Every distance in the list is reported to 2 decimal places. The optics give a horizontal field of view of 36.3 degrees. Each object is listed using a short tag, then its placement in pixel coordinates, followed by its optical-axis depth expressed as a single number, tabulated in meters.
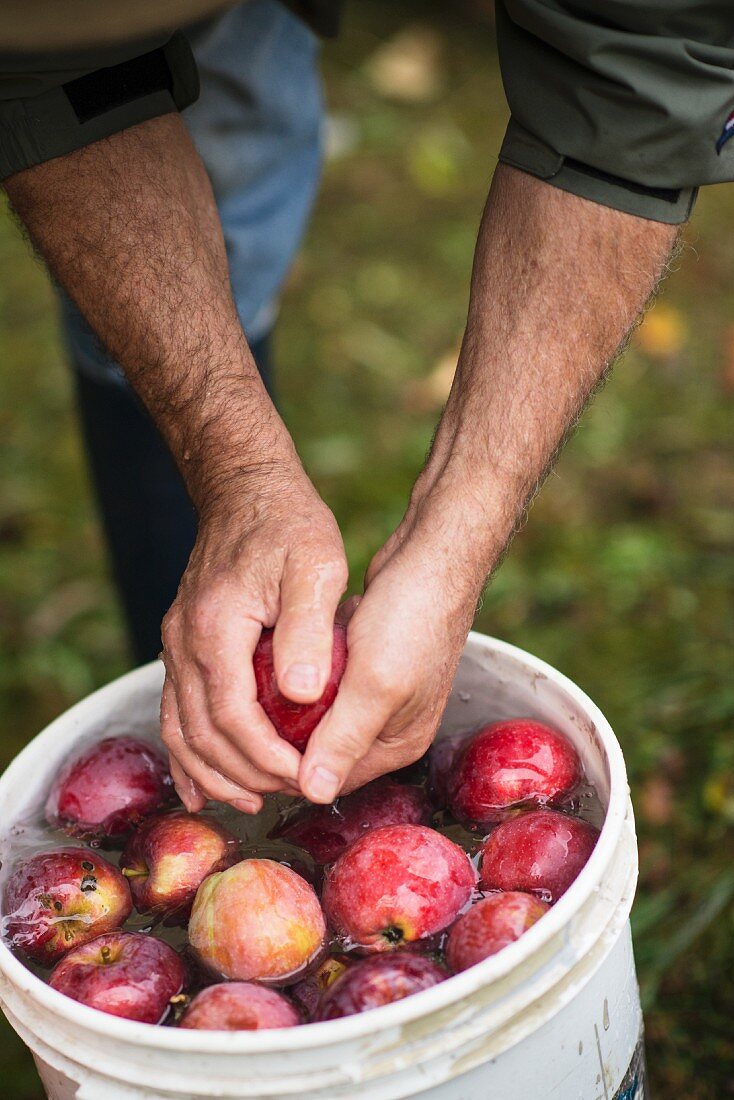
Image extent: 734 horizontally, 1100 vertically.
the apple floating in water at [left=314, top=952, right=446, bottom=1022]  1.15
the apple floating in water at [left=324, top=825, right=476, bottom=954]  1.27
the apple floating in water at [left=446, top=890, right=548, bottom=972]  1.20
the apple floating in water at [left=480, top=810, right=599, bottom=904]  1.30
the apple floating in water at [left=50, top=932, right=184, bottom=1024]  1.19
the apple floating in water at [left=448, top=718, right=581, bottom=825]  1.44
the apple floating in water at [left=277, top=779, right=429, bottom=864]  1.44
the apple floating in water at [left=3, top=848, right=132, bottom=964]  1.33
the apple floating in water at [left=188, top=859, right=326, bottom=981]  1.25
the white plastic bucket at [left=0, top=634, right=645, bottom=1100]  1.07
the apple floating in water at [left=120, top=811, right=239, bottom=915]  1.39
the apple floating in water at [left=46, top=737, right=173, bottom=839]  1.51
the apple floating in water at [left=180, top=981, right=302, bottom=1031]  1.14
